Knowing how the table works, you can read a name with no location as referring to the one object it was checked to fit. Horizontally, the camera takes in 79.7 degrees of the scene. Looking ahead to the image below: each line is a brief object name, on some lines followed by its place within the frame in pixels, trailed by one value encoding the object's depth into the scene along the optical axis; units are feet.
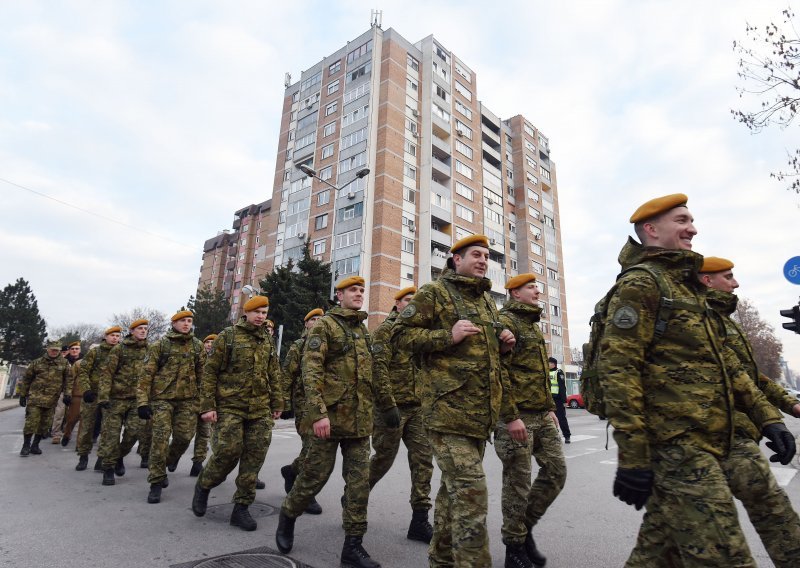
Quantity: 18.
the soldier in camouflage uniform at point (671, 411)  6.39
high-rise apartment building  122.31
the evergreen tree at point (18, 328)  137.80
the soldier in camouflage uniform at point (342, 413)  12.16
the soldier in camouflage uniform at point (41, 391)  29.63
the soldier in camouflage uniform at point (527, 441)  11.81
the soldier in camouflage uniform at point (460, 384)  9.08
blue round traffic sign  26.25
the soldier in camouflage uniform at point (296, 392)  15.53
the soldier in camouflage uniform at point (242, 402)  15.43
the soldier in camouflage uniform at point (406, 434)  14.16
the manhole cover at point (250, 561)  11.44
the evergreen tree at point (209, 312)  135.33
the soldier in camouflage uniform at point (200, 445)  22.66
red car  105.51
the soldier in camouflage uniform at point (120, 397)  21.34
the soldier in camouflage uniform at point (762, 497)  7.98
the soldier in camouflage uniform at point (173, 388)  19.65
